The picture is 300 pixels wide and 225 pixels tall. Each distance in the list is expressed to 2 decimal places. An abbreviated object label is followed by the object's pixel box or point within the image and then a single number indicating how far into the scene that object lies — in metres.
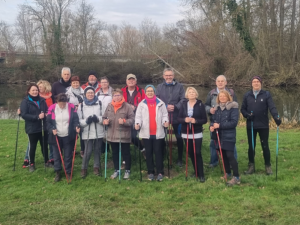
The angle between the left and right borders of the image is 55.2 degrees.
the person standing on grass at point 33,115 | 6.00
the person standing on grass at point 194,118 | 5.49
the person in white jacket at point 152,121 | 5.58
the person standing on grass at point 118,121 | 5.70
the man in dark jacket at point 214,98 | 5.91
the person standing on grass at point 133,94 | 6.40
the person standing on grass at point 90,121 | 5.80
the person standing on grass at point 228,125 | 5.34
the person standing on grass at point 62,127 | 5.72
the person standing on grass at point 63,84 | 6.73
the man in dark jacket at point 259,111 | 5.70
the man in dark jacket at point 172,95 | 6.21
